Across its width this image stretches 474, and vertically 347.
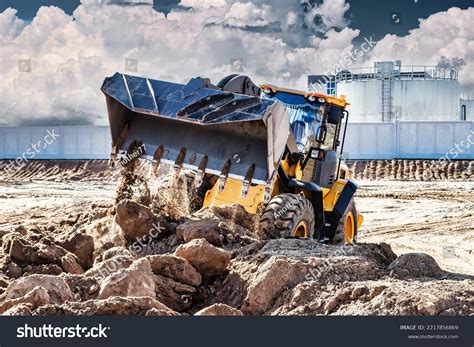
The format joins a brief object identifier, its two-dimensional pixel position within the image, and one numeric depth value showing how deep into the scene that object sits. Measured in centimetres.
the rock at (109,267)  663
